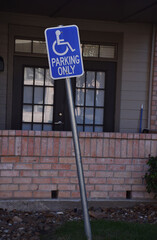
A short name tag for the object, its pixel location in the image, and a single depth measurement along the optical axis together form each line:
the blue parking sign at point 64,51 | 4.26
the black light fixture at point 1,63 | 8.11
